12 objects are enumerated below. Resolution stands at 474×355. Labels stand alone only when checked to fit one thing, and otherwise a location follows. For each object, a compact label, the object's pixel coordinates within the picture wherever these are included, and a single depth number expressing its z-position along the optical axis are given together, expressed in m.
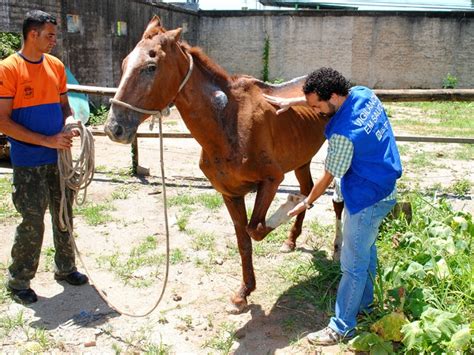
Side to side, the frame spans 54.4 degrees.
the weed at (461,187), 6.27
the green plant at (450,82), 18.75
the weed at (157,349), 3.00
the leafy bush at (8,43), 10.03
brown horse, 2.83
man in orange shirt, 3.28
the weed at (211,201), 5.78
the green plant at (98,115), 11.84
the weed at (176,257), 4.36
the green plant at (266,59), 20.47
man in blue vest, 2.68
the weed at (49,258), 4.21
